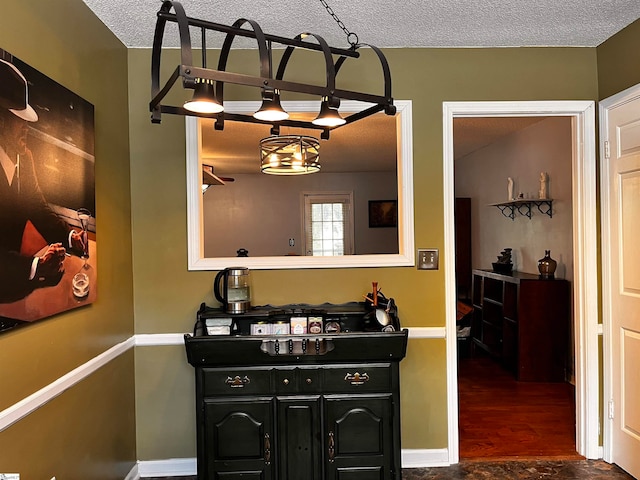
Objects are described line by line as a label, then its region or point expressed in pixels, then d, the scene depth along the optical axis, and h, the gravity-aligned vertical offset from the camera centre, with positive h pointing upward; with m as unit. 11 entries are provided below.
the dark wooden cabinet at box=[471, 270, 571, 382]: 4.25 -0.82
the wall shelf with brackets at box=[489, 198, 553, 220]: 4.49 +0.33
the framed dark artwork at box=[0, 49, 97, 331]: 1.51 +0.18
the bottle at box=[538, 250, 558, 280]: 4.29 -0.27
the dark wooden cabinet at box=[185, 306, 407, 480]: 2.38 -0.87
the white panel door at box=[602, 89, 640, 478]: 2.54 -0.20
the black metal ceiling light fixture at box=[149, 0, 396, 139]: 1.31 +0.49
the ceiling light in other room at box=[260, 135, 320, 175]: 3.83 +0.75
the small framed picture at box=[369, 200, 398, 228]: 8.48 +0.49
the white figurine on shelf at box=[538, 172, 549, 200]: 4.48 +0.51
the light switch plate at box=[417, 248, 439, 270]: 2.80 -0.11
